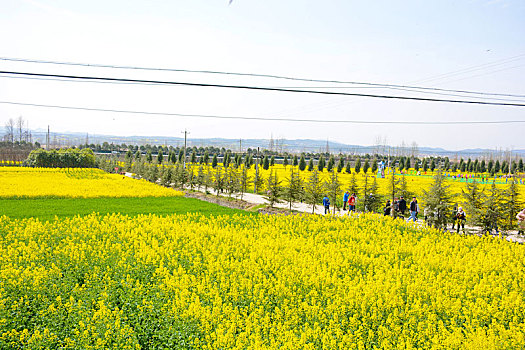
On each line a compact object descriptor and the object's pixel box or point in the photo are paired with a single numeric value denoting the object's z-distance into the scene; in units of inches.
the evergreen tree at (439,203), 885.2
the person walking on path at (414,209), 946.1
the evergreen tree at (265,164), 3345.7
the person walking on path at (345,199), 1192.8
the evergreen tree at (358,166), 3175.4
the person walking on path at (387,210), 1028.5
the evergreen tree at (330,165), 3193.9
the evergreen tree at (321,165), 3249.8
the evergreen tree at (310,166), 3279.8
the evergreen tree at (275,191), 1205.1
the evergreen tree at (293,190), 1173.7
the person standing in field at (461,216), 904.9
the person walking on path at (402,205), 1024.2
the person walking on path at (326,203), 1086.0
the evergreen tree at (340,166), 3196.4
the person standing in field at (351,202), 1122.0
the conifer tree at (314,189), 1161.4
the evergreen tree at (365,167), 3082.7
